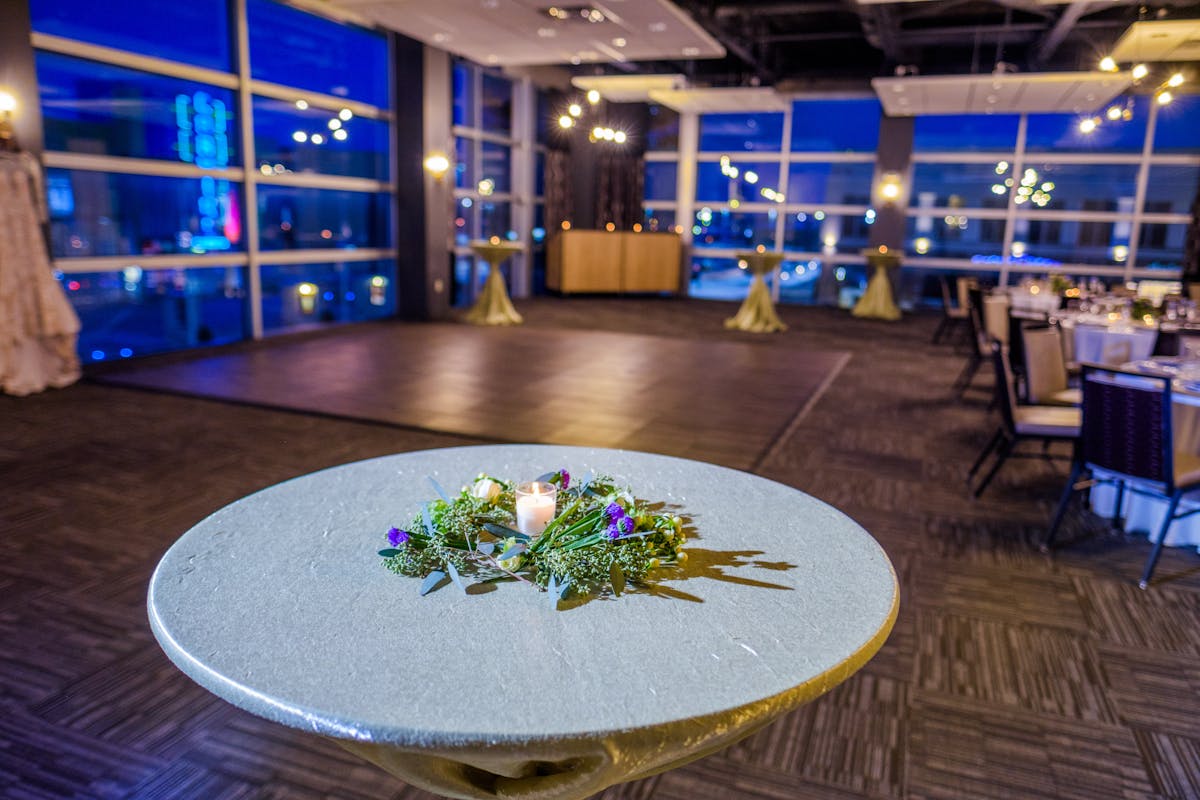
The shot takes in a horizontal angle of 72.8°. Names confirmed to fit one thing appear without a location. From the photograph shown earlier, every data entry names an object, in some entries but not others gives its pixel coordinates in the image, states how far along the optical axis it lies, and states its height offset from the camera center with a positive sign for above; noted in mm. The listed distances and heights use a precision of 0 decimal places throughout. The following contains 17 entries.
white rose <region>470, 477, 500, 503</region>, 1493 -460
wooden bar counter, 13477 -360
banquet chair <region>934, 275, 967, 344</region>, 9047 -680
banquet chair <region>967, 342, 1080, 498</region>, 3828 -788
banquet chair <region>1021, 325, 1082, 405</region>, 4492 -645
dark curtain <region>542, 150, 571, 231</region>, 13711 +849
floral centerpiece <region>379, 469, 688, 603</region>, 1257 -492
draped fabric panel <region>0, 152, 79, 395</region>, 5586 -504
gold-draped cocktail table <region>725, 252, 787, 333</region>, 10219 -816
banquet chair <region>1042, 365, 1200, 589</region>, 3086 -723
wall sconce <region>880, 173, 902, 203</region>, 12766 +948
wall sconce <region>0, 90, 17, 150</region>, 5609 +697
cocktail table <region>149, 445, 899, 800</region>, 942 -538
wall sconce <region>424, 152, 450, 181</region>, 9703 +830
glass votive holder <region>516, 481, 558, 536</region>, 1421 -468
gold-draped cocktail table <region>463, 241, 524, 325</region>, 10023 -737
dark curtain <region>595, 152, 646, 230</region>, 14367 +890
